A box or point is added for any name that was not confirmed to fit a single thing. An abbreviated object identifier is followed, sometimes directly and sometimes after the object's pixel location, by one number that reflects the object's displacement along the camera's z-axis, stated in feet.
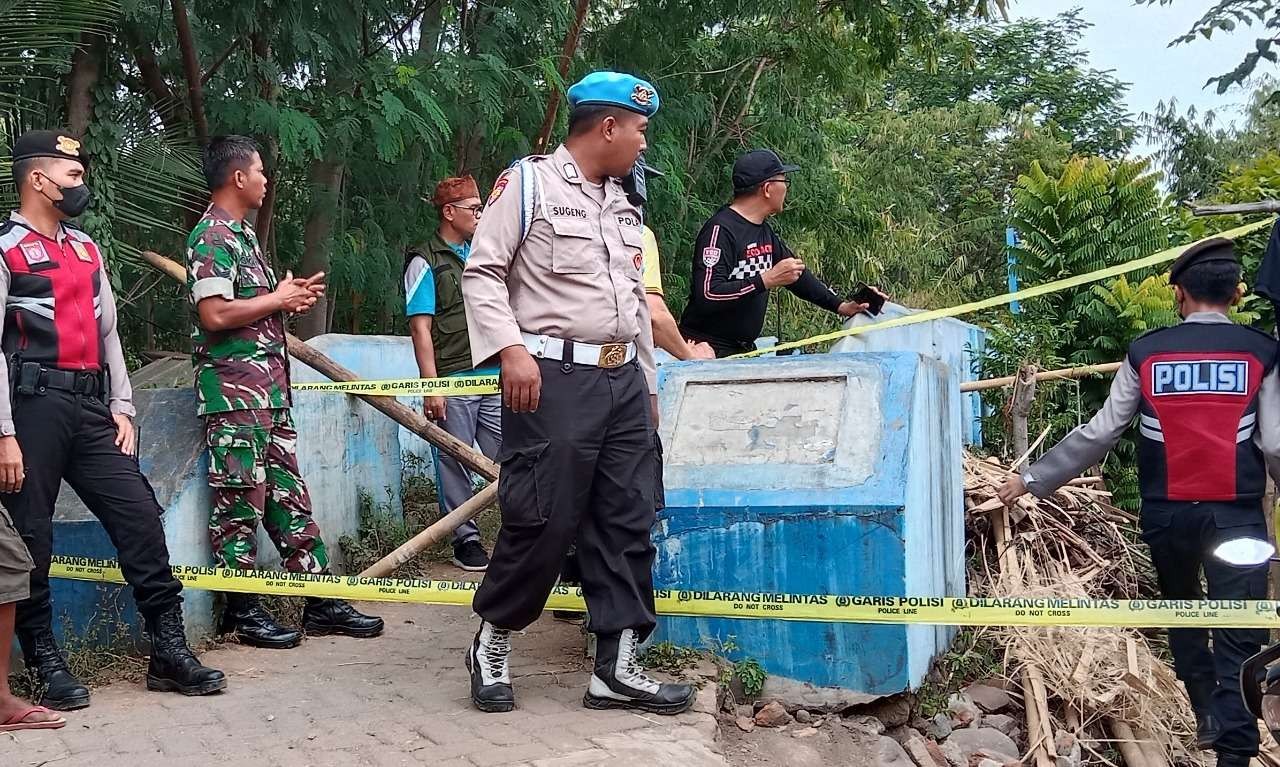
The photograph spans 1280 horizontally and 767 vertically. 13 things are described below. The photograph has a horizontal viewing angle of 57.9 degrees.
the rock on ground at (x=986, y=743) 13.44
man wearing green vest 17.84
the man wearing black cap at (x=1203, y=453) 11.92
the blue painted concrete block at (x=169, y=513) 13.73
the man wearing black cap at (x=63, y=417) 11.88
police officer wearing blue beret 10.96
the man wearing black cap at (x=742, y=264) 17.30
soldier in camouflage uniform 13.74
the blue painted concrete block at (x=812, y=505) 12.62
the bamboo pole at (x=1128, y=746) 14.30
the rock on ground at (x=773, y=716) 12.42
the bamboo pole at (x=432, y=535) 15.48
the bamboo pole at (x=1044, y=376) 21.03
